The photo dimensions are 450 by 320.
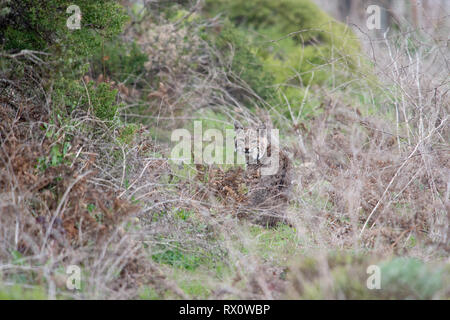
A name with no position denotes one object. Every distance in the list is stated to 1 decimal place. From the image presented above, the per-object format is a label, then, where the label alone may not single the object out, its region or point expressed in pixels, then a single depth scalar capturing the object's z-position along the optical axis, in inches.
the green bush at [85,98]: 376.2
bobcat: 415.2
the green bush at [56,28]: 364.2
